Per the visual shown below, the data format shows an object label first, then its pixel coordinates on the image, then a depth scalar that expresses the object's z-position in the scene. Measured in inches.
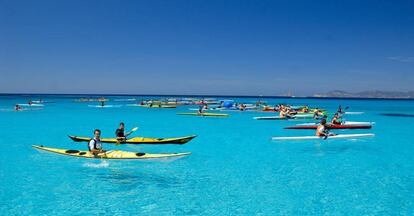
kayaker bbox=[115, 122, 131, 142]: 765.3
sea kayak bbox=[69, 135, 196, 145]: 804.6
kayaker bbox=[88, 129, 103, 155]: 625.6
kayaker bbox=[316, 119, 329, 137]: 914.7
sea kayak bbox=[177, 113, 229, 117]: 1899.9
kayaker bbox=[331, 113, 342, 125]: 1222.1
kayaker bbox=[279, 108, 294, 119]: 1681.8
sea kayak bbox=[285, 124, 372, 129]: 1218.0
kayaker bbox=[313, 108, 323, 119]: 1714.3
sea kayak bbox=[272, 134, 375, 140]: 938.7
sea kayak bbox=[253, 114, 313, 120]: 1689.2
